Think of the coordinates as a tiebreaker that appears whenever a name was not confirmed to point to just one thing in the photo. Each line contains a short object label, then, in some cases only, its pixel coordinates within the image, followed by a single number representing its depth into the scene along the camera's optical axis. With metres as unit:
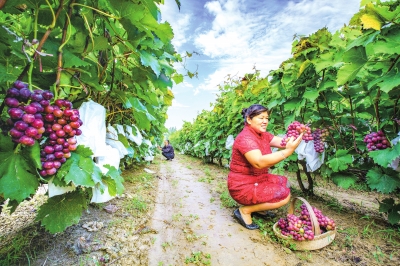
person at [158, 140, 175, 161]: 13.96
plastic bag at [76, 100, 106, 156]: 1.38
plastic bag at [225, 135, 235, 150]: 5.39
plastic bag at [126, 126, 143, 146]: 2.70
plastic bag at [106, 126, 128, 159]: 1.96
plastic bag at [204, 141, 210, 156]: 9.08
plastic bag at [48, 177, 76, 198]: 1.14
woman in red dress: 2.91
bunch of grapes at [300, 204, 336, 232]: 2.54
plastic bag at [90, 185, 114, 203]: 1.42
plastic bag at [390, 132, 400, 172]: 2.26
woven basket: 2.37
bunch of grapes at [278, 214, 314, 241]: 2.36
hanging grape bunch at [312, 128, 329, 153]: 2.89
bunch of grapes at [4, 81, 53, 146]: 0.83
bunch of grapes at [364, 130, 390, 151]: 2.28
